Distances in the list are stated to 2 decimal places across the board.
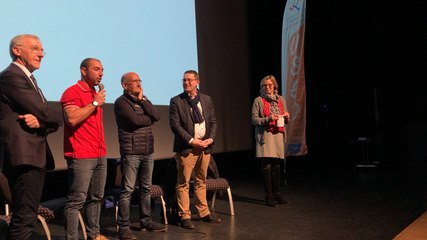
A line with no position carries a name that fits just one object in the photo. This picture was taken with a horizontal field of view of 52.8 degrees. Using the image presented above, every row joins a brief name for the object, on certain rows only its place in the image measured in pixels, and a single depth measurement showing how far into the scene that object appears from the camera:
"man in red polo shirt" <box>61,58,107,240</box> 2.58
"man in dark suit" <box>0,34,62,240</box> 1.99
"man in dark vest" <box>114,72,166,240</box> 3.12
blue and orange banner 5.15
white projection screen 3.88
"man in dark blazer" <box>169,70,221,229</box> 3.46
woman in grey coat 4.18
